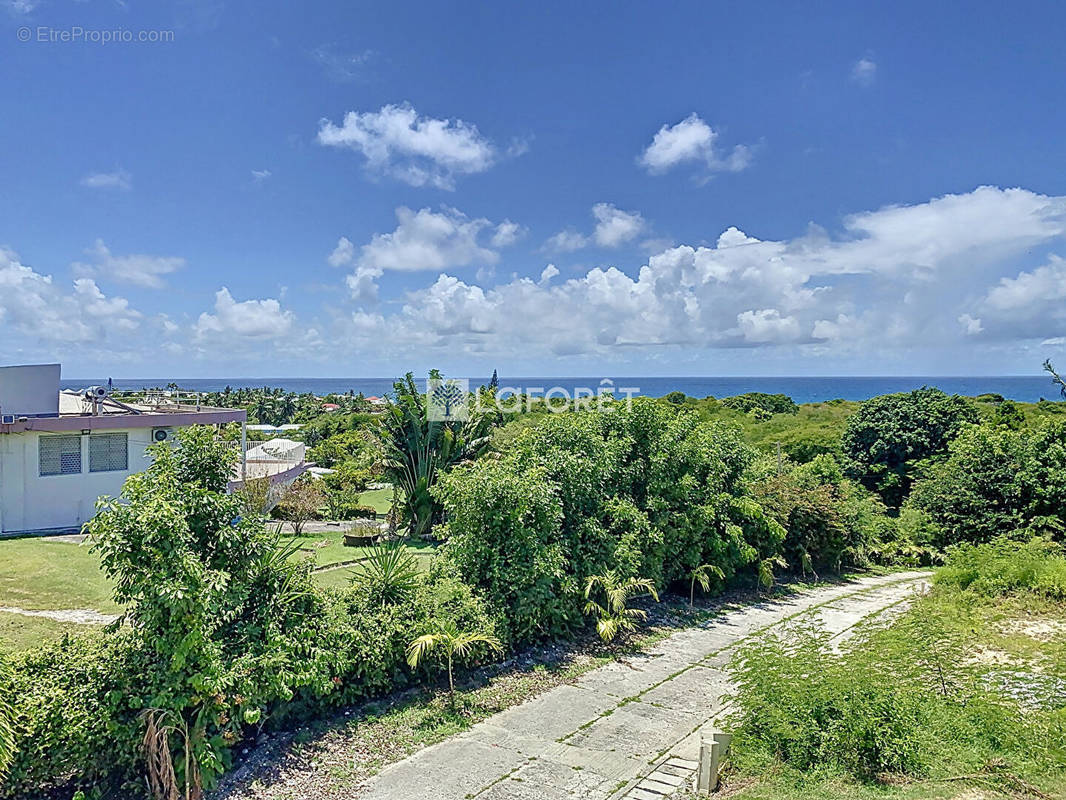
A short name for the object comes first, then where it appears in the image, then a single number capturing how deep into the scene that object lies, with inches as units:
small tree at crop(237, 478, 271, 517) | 666.1
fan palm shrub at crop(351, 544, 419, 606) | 324.8
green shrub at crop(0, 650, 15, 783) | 199.3
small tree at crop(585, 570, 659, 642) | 402.0
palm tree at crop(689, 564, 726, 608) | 498.0
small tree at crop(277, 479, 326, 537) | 768.3
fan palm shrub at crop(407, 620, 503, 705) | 308.2
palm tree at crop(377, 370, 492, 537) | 783.7
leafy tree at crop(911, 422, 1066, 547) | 663.1
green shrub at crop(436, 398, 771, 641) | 385.1
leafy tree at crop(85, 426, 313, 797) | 232.2
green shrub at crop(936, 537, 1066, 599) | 474.0
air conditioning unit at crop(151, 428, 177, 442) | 759.7
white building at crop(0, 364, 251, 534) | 671.8
